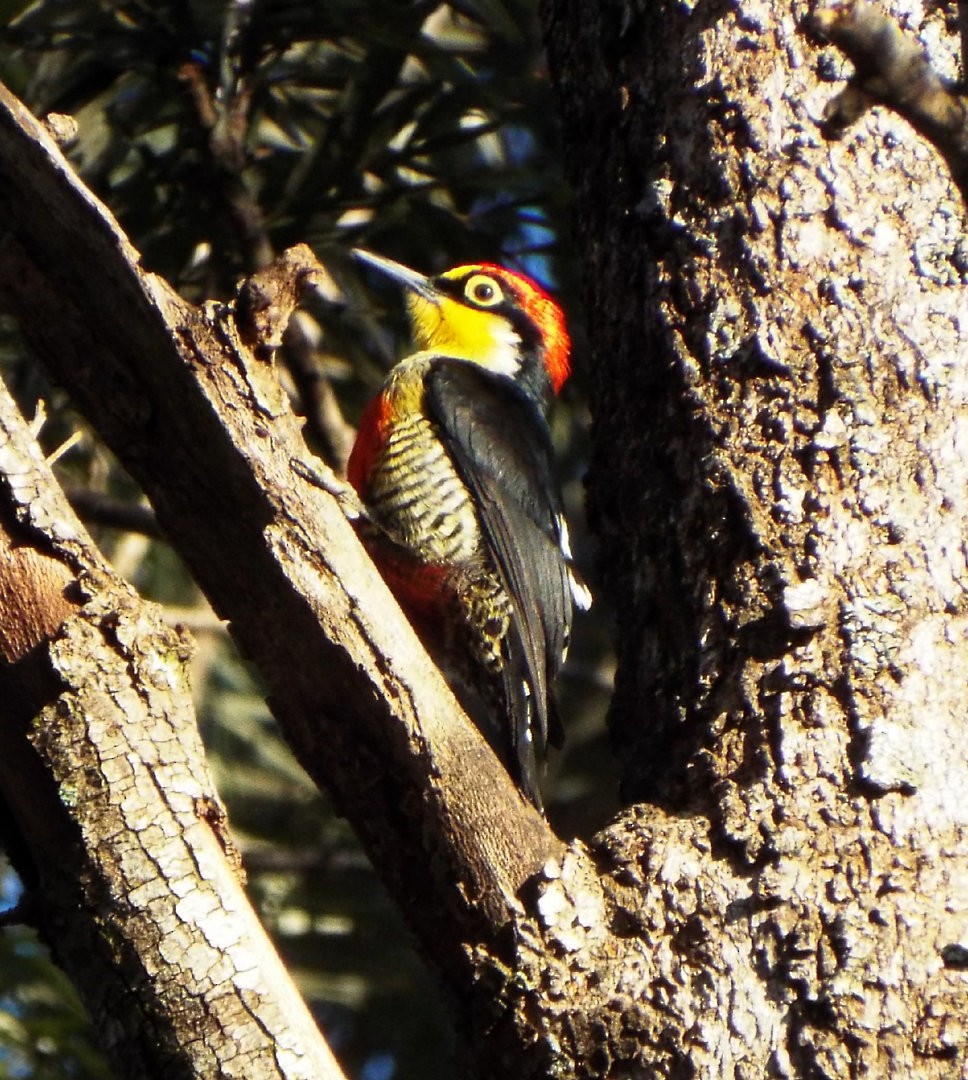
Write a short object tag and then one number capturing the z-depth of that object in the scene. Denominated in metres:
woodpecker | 8.57
